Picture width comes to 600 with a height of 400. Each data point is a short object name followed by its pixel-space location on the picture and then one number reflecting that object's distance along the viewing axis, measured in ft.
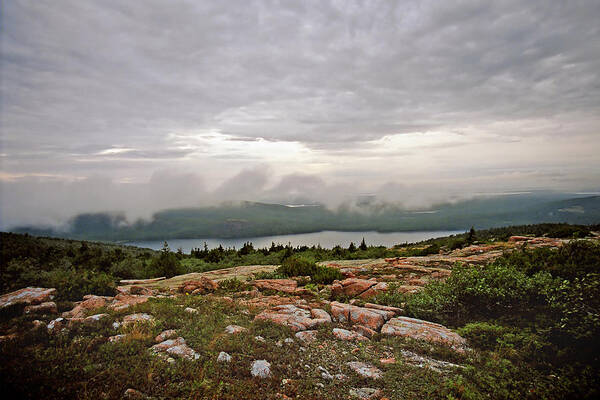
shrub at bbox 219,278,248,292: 38.56
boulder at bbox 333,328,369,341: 22.13
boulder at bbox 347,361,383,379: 17.22
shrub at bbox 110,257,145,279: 58.13
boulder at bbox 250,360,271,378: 16.72
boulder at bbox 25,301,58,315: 24.21
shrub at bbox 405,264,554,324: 24.48
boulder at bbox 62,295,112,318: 23.93
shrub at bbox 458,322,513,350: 20.86
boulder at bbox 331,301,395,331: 24.73
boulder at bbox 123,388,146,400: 13.78
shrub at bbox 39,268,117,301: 29.55
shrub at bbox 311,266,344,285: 42.47
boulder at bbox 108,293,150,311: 25.67
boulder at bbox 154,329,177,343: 20.14
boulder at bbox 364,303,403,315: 27.62
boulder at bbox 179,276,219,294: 37.01
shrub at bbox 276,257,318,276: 48.85
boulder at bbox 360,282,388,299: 33.19
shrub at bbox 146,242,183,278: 59.31
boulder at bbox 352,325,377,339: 22.80
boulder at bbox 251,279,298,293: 37.99
